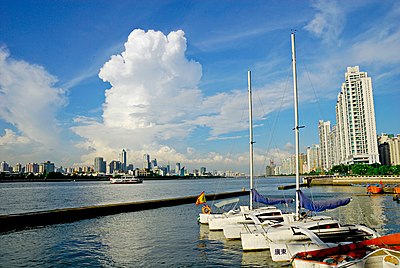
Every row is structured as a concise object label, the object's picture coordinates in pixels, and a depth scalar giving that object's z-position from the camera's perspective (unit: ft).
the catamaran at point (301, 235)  61.67
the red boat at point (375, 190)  232.32
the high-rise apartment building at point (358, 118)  599.16
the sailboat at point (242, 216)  85.66
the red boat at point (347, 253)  50.83
